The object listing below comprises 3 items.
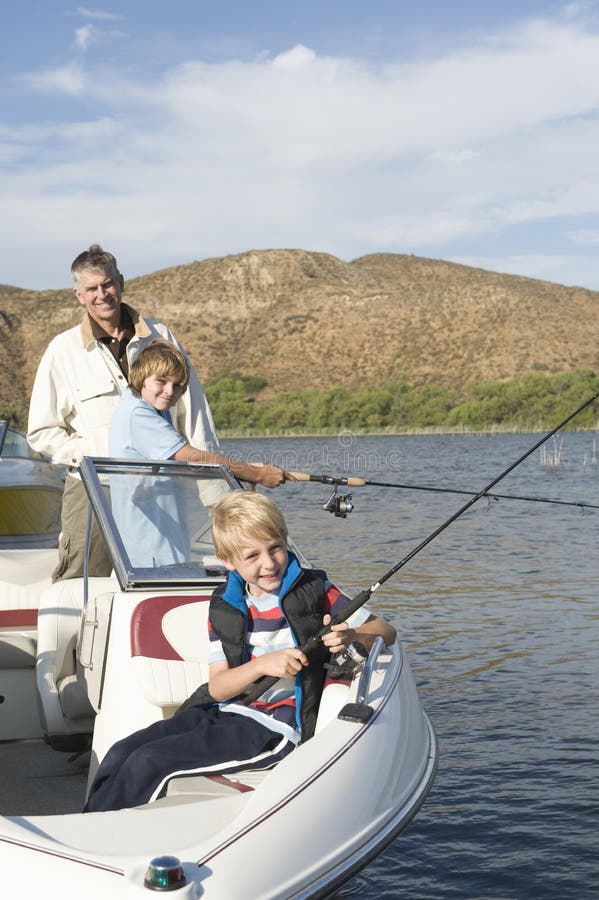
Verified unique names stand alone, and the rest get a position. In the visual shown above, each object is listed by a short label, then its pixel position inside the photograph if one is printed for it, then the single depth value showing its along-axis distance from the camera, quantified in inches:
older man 198.2
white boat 101.3
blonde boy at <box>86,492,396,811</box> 126.5
